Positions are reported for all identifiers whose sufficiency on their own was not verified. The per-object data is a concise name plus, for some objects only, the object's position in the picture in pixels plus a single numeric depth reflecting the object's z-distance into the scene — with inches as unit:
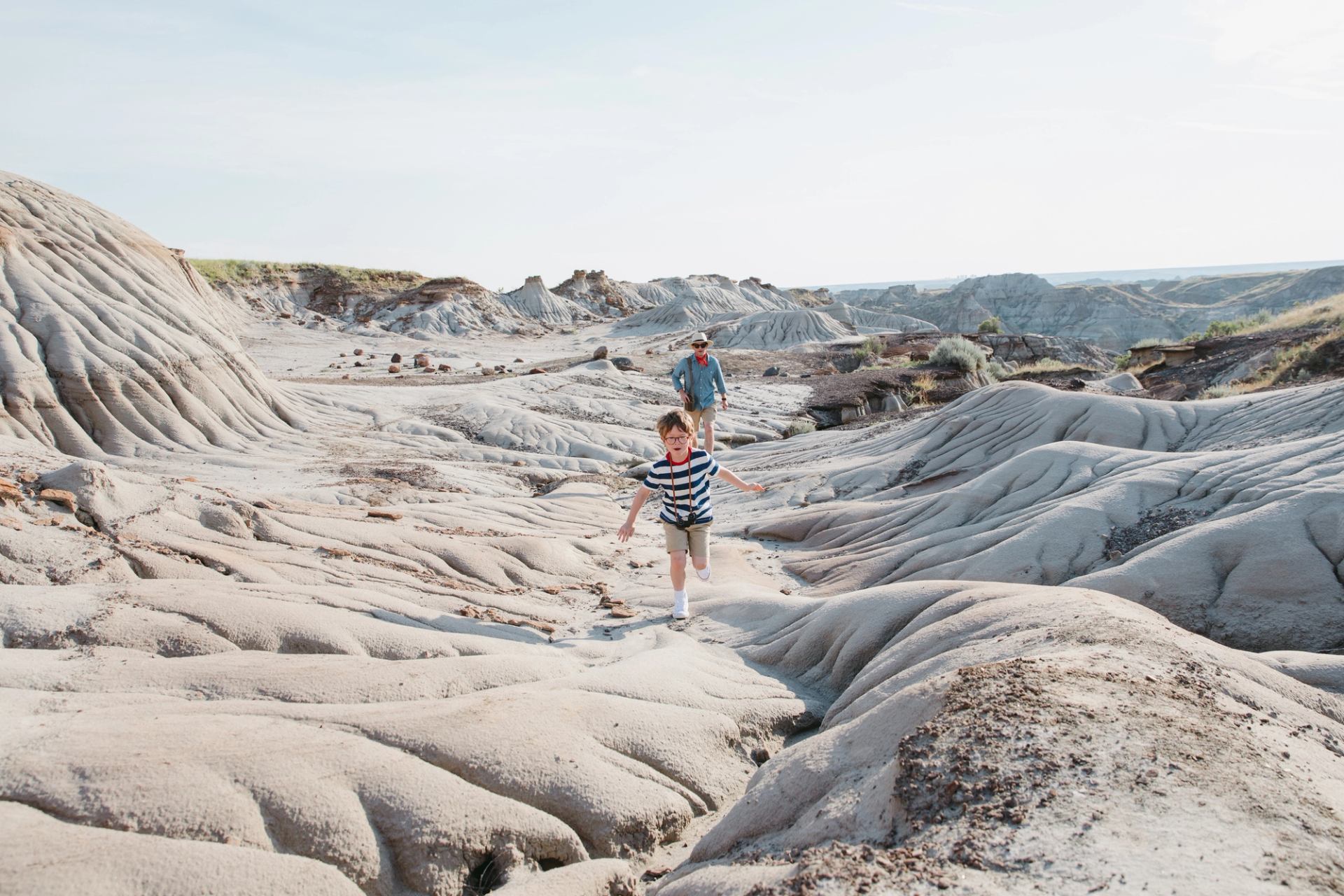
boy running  226.2
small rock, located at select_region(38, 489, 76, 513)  194.7
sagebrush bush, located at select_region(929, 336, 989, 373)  907.4
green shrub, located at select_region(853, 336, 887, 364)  1250.6
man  381.1
